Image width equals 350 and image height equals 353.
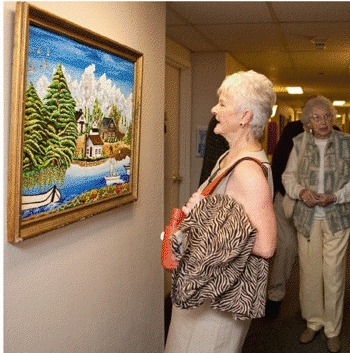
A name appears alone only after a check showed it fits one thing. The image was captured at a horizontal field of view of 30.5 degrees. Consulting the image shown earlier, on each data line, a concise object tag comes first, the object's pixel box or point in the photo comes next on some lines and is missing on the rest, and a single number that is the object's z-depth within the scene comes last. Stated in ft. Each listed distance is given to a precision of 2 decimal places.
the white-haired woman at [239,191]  7.01
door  17.54
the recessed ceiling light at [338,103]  48.20
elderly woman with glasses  13.01
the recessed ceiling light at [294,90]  33.88
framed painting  6.17
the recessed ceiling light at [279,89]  33.57
